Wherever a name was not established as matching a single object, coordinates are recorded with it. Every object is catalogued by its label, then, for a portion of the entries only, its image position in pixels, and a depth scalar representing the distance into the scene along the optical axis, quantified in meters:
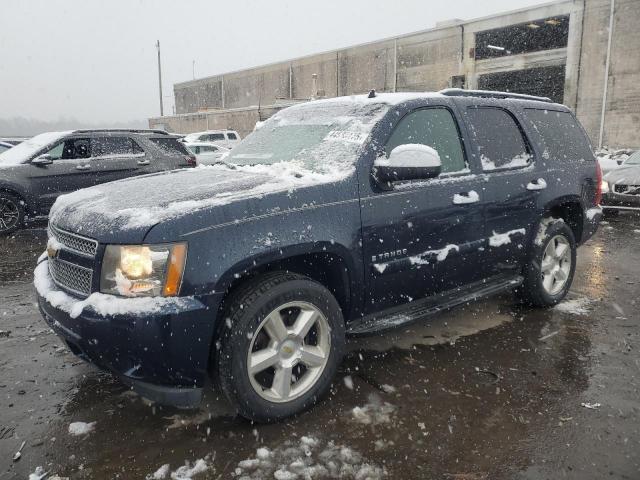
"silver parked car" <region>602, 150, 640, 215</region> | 9.37
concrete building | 25.33
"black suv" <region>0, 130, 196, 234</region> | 8.00
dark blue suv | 2.44
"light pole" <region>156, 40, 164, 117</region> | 52.72
